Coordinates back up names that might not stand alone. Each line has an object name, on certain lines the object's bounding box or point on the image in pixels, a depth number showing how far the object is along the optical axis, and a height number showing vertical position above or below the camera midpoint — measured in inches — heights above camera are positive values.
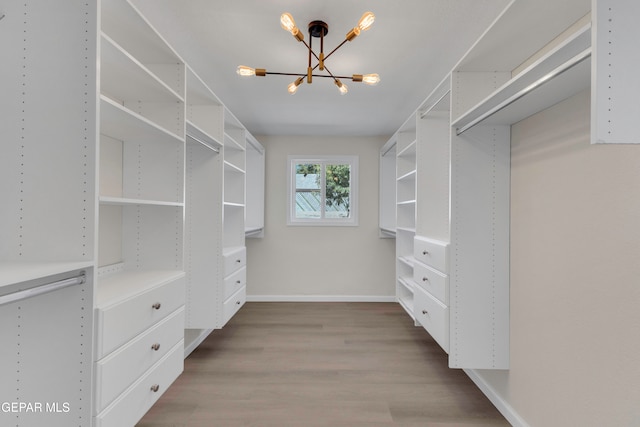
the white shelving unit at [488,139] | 36.1 +14.4
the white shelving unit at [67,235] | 44.4 -3.3
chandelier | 66.5 +38.3
